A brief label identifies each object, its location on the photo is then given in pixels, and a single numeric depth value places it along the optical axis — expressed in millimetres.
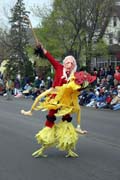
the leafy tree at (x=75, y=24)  40947
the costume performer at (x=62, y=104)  9609
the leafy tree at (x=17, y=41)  53375
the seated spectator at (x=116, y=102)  23422
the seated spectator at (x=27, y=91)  34822
